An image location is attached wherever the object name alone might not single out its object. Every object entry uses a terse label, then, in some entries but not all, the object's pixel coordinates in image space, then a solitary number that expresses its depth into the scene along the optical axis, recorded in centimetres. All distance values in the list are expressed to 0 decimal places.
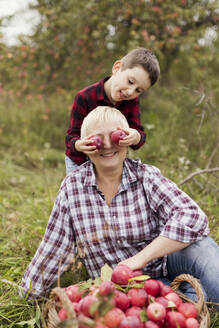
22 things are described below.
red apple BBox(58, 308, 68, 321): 141
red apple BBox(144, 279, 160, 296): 152
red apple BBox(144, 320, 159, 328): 132
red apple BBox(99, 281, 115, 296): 134
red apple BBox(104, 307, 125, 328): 130
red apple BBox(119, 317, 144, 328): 128
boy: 222
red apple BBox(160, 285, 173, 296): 154
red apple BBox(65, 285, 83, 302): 150
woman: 180
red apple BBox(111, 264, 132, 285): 152
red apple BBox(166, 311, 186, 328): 136
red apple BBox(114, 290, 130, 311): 140
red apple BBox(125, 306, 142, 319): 137
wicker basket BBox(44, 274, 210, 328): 125
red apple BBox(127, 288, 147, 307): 144
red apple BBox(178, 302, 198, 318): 141
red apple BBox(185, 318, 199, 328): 135
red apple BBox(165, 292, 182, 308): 148
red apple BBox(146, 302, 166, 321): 135
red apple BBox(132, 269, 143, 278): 157
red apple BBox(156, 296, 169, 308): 143
